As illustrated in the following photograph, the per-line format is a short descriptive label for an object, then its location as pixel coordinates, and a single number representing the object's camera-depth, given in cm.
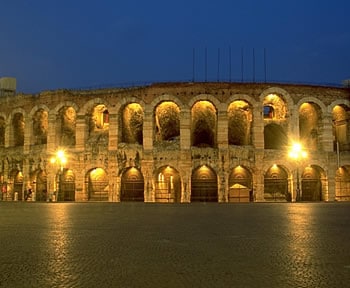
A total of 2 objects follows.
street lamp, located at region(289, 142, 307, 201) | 2769
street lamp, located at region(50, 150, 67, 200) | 3010
